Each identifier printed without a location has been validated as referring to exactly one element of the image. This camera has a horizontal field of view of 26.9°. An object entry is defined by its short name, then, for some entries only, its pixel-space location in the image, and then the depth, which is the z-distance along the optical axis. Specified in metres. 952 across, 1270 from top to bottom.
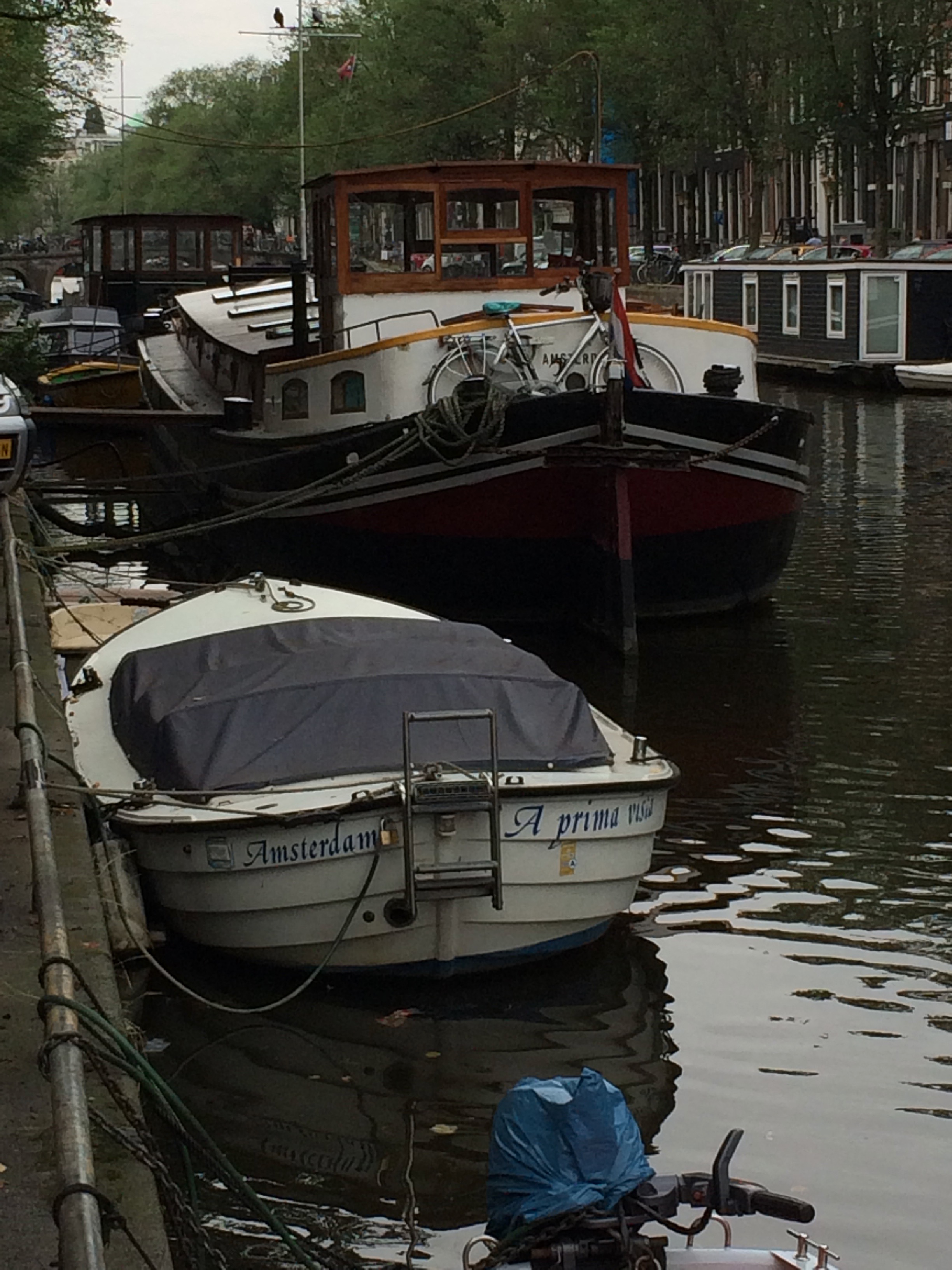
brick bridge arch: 85.12
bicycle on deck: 16.38
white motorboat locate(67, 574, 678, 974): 8.14
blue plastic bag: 5.30
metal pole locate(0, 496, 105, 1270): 4.08
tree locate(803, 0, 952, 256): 50.03
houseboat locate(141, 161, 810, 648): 15.91
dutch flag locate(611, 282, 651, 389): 15.60
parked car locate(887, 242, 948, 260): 43.25
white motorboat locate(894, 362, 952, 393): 35.72
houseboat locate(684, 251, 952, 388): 38.50
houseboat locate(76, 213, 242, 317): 37.91
